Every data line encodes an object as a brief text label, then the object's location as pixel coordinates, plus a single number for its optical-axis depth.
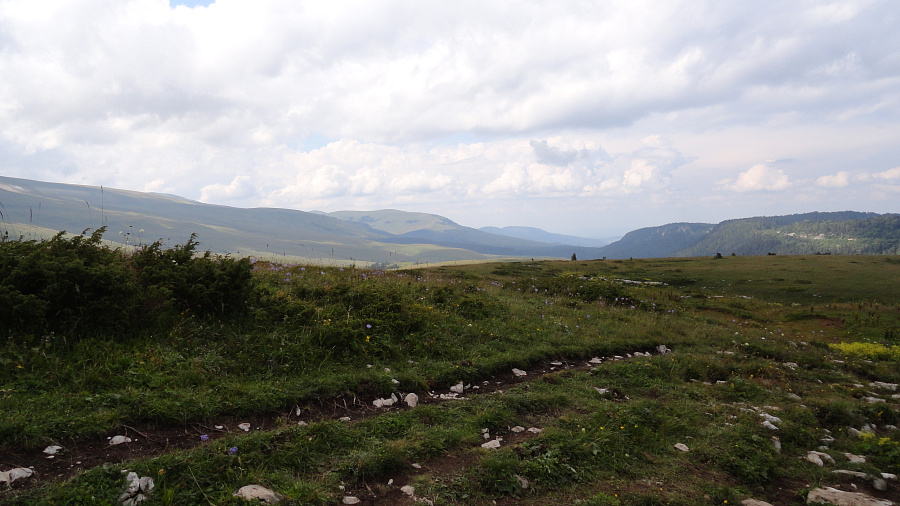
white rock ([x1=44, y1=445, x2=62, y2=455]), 4.97
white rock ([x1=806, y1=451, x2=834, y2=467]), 6.42
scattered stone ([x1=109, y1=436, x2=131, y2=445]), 5.39
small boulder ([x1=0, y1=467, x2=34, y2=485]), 4.38
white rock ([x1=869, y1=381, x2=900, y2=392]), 10.93
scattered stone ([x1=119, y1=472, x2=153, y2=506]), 4.30
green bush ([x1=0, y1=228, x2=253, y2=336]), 7.40
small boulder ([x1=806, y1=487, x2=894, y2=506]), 5.04
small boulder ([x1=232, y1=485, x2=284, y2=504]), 4.54
